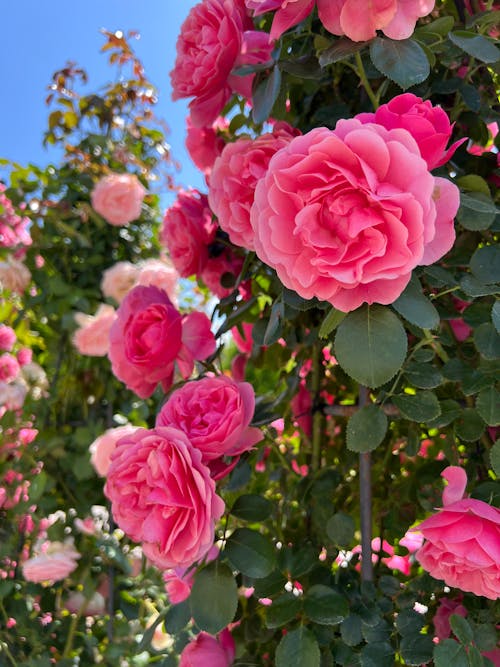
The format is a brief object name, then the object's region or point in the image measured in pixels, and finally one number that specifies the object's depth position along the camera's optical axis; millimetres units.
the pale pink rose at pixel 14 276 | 1624
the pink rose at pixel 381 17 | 555
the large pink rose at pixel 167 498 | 574
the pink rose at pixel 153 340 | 757
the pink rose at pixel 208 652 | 739
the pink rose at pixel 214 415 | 622
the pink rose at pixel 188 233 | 905
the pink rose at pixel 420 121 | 513
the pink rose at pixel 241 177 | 670
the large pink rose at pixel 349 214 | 466
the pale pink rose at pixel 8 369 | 1729
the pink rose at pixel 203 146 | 903
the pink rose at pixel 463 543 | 555
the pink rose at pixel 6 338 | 1740
